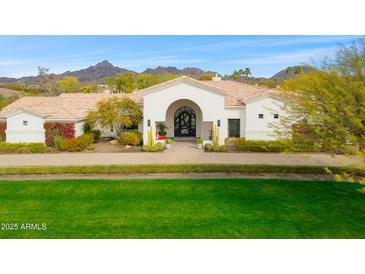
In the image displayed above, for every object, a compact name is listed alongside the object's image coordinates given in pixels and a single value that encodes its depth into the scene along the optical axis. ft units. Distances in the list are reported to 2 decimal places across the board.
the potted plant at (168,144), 76.84
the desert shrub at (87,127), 87.94
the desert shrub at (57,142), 76.33
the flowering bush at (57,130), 79.56
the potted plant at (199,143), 76.02
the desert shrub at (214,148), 72.95
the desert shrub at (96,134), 87.66
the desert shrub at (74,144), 73.67
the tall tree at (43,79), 225.58
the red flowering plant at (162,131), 80.83
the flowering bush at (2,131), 81.05
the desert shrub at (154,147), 72.87
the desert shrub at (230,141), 79.51
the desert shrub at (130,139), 80.43
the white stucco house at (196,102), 78.12
